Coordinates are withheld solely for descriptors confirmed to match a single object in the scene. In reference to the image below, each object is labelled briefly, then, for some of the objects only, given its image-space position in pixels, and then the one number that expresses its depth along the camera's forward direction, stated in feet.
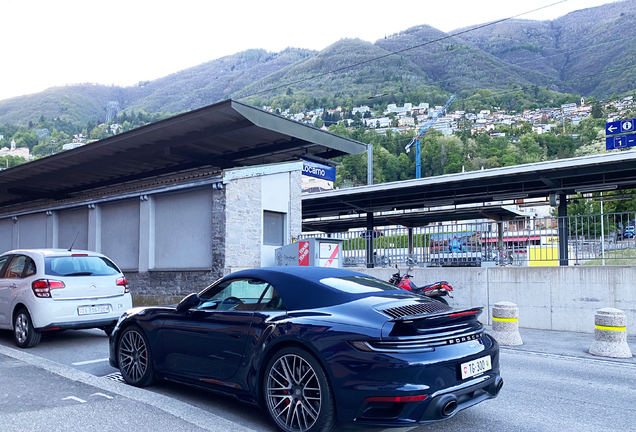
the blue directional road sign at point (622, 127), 80.43
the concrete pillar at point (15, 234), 73.67
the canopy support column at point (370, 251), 49.80
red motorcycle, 37.99
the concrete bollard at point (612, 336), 26.63
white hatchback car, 26.96
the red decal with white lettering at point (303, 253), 49.49
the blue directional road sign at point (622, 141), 77.71
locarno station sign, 56.13
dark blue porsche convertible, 12.67
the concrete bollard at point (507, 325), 30.27
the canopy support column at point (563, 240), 37.70
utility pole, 115.51
